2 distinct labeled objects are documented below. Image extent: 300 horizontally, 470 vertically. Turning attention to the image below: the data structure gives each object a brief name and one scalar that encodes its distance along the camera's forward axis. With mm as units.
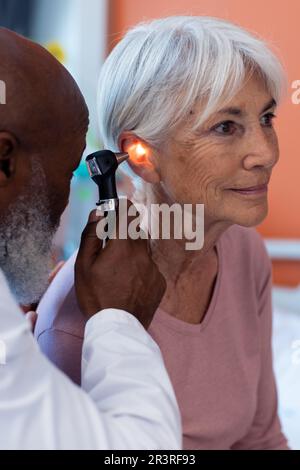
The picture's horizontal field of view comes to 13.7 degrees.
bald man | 1039
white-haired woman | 1288
